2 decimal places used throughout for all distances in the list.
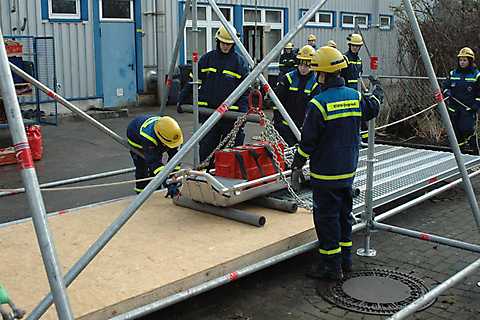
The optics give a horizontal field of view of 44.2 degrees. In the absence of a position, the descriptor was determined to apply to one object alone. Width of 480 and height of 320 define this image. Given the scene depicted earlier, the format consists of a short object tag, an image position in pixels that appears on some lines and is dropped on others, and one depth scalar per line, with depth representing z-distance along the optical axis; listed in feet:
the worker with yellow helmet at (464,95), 30.14
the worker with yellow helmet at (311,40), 49.21
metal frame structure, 8.30
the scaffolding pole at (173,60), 22.95
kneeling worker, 18.85
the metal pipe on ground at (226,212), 17.70
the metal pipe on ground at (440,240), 17.28
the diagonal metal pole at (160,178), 10.31
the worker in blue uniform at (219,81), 23.88
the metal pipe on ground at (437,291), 12.43
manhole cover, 15.45
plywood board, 13.23
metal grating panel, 20.85
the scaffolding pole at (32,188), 8.26
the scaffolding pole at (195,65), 21.42
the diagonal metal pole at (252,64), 20.12
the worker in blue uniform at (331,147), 16.01
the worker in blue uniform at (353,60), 30.40
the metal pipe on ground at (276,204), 19.04
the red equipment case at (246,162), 19.38
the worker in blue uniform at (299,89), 25.12
